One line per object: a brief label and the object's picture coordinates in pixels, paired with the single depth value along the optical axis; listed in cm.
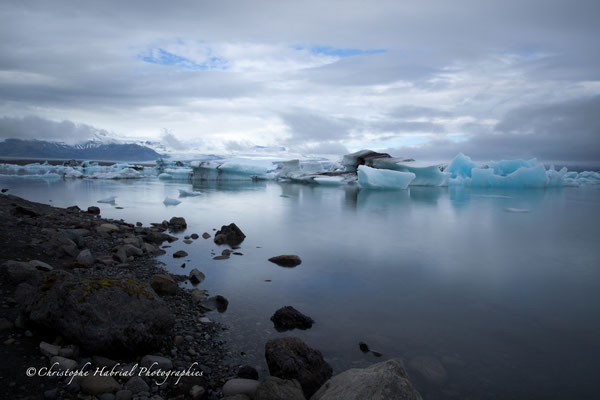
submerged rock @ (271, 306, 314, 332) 314
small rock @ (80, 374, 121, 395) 192
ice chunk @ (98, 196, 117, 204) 1169
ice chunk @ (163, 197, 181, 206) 1200
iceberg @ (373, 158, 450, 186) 2205
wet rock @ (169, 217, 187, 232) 748
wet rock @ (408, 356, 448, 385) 253
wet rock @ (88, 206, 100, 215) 902
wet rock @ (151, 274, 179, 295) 355
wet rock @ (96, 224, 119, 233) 599
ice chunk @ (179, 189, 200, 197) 1563
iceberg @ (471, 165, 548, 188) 2189
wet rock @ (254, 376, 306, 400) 199
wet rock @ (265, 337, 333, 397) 232
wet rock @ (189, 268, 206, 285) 420
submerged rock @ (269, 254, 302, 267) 512
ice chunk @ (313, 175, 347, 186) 2492
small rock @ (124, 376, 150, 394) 202
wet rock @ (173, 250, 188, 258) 521
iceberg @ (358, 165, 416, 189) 1998
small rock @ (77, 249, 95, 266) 401
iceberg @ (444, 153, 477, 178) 2453
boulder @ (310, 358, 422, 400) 183
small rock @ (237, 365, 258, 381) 238
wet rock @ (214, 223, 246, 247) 631
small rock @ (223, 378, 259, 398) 216
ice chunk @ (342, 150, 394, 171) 2513
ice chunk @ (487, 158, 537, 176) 2327
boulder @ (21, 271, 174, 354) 222
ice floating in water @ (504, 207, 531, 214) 1212
